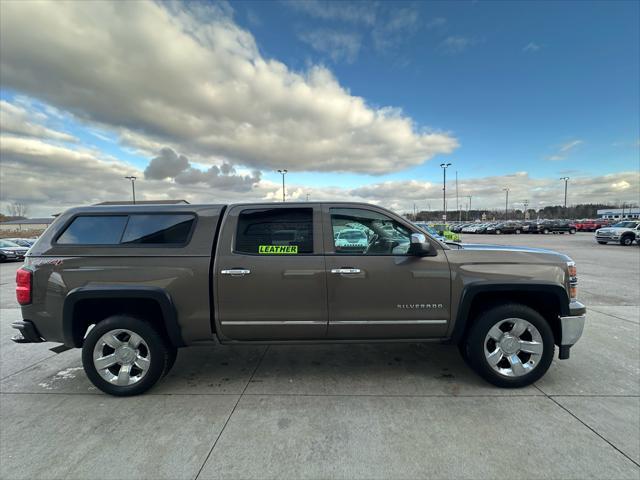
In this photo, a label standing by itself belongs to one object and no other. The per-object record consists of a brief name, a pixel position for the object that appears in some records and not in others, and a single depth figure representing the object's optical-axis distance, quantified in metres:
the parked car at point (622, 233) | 21.12
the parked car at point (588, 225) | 50.32
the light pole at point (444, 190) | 41.91
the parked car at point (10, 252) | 15.98
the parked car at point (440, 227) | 30.27
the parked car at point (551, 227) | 40.66
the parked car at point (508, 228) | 43.25
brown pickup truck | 3.08
